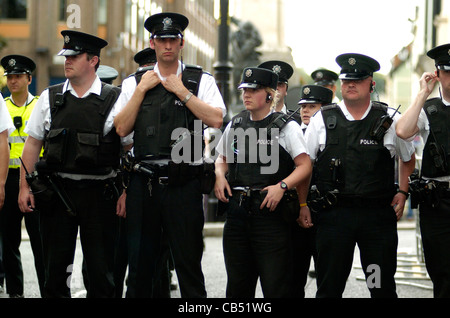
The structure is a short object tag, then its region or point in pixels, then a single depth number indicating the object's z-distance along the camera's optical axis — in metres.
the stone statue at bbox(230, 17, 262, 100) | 21.11
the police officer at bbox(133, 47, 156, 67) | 7.80
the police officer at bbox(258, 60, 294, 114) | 7.57
